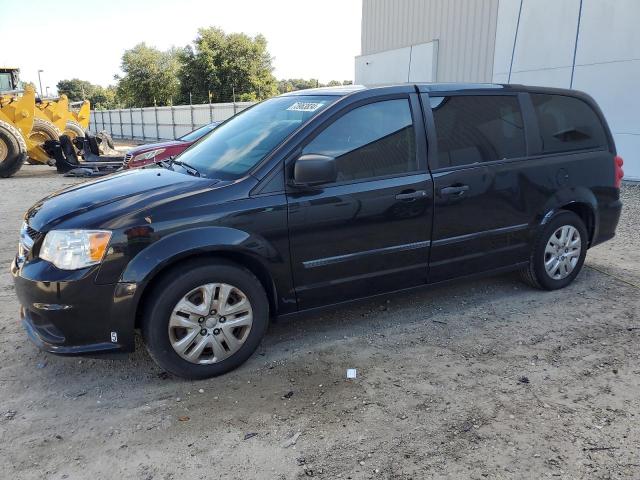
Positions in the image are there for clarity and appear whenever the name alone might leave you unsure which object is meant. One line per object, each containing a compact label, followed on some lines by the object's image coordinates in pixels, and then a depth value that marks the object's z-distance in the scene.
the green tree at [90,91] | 86.31
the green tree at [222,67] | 46.06
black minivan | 2.98
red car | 9.13
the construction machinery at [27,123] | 13.05
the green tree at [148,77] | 55.56
